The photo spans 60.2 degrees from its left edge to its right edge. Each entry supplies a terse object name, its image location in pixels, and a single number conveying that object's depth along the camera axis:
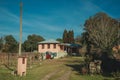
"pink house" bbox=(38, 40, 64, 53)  28.21
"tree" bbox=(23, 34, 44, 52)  40.32
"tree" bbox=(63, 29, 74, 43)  46.22
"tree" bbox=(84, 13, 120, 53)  16.73
